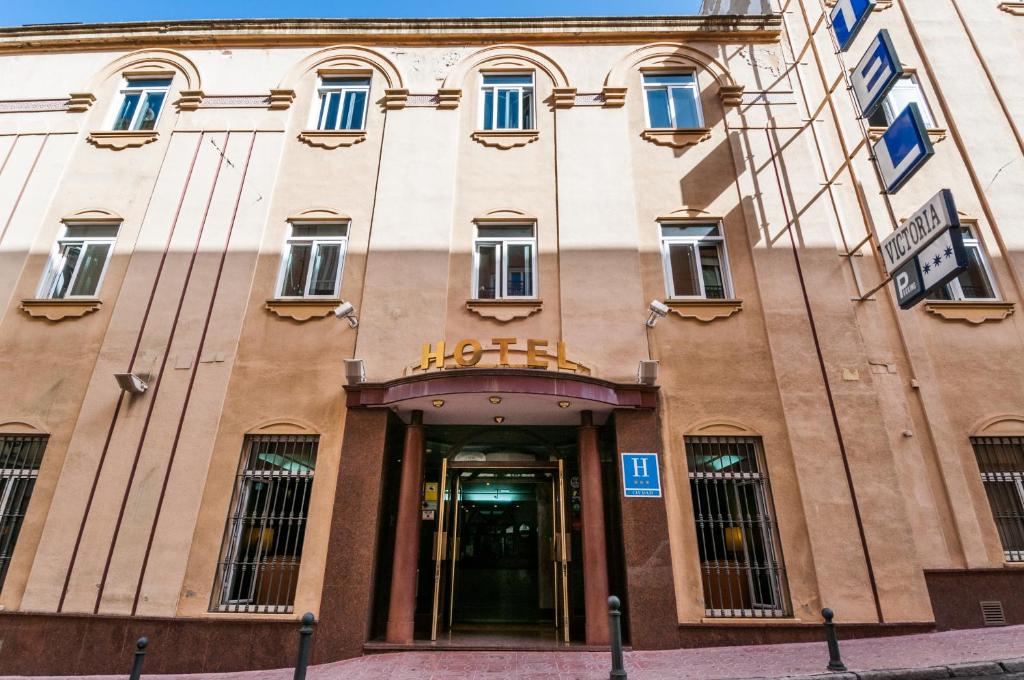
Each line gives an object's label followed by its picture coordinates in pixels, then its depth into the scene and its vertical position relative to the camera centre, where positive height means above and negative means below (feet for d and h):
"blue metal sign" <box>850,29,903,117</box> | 27.81 +24.60
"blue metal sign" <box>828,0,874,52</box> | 30.09 +29.50
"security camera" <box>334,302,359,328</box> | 28.84 +12.70
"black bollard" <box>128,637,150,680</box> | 17.29 -2.88
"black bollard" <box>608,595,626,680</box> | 18.61 -2.64
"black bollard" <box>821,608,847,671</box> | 19.22 -2.60
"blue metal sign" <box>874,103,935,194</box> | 25.91 +19.46
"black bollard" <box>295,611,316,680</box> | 16.92 -2.44
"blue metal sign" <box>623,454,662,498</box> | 26.20 +4.09
